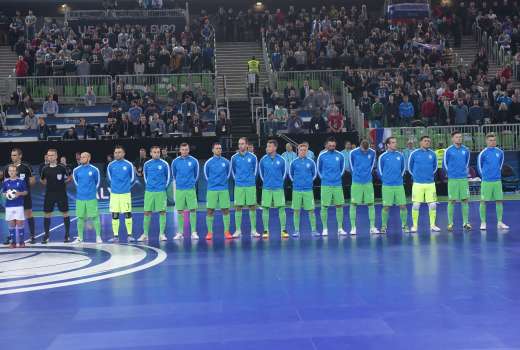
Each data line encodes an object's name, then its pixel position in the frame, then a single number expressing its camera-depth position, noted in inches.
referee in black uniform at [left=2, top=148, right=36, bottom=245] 645.3
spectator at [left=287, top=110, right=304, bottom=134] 1039.0
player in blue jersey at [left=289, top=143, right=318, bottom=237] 664.4
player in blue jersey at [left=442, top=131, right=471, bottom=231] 673.6
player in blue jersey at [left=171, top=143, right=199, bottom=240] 671.1
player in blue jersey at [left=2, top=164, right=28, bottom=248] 629.9
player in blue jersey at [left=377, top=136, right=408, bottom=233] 674.2
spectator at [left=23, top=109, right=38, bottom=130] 1075.3
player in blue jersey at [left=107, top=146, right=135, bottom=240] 669.9
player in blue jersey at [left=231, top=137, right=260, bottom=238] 670.5
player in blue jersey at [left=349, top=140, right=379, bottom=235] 674.2
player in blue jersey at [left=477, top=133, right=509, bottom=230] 671.1
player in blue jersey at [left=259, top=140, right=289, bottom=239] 666.2
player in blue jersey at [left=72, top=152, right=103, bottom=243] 661.9
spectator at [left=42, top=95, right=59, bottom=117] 1126.4
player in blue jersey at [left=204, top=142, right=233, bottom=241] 668.1
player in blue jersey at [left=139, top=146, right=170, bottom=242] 671.1
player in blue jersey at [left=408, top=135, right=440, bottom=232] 671.8
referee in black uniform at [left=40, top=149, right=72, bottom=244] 665.6
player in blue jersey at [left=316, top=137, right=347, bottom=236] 668.7
